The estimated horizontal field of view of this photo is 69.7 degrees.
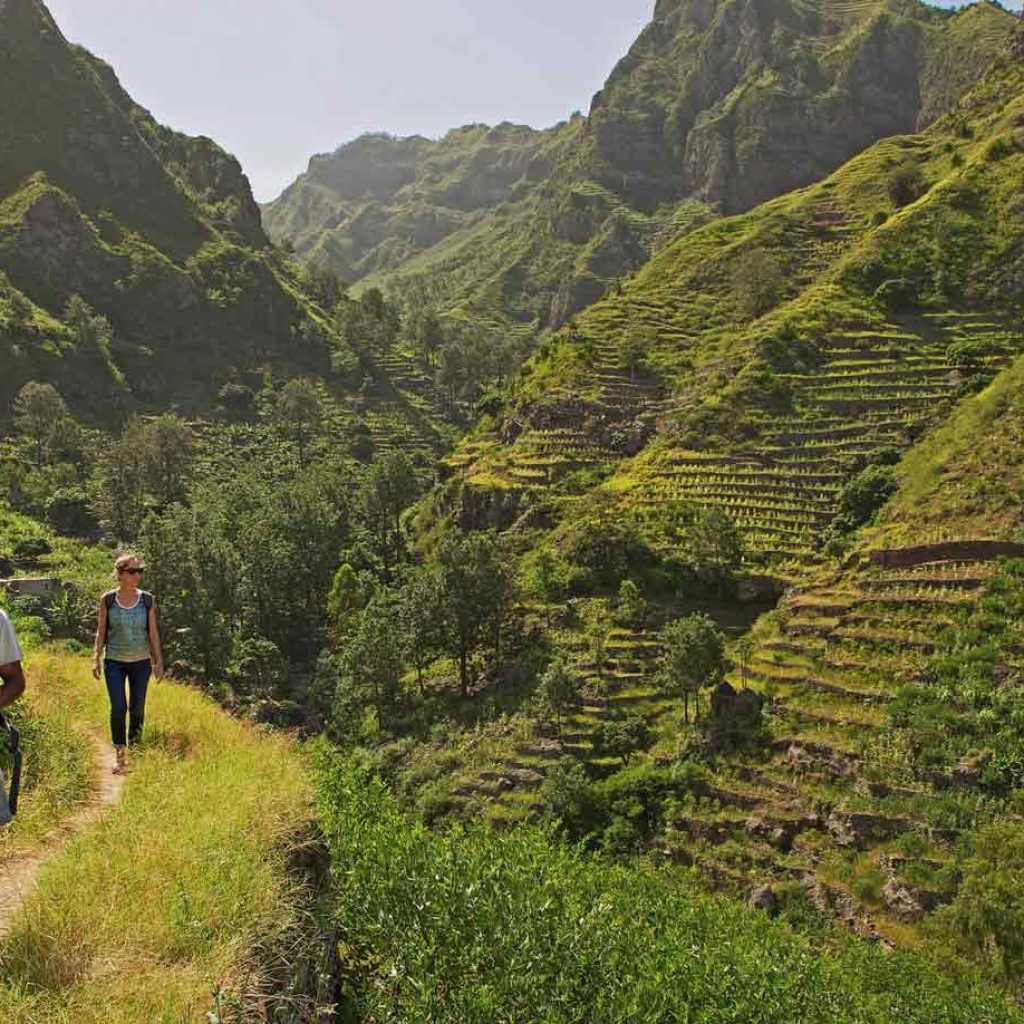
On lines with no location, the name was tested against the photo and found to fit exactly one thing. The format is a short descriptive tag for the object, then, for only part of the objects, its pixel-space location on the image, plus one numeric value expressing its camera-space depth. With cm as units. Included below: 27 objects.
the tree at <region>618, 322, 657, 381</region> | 7488
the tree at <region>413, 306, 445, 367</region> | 13875
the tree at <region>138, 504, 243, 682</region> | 5200
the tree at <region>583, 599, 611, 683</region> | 4253
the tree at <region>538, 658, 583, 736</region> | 3809
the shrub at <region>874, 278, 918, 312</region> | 6844
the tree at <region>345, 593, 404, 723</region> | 4691
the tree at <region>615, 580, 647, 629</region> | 4566
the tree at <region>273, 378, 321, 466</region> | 10362
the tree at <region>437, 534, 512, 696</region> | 4691
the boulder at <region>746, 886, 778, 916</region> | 2728
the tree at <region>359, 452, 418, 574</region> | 7238
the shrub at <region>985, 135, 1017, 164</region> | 7956
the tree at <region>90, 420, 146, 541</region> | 7600
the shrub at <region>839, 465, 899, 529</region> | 4622
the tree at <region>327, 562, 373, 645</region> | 5953
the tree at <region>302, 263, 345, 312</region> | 15800
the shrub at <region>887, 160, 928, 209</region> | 8806
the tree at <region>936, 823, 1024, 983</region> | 2367
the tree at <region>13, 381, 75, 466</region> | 8612
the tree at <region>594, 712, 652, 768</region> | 3703
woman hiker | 1002
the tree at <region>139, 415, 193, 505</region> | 8275
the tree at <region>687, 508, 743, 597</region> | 4550
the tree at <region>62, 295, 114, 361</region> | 10875
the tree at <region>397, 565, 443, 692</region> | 4781
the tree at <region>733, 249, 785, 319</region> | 8031
